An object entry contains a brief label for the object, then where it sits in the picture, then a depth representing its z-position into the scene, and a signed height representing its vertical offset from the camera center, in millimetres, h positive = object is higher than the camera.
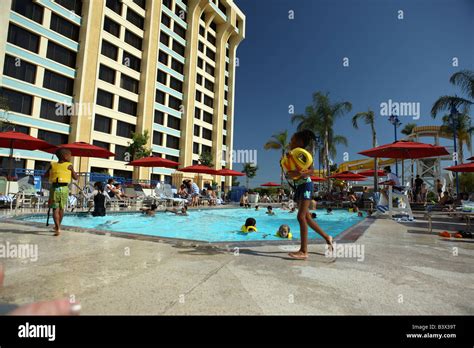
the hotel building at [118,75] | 20625 +11700
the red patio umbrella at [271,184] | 30094 +1245
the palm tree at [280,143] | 38684 +7844
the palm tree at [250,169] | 59250 +5584
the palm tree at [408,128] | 39334 +10810
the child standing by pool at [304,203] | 3721 -100
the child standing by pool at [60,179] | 5234 +163
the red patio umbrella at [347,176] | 19905 +1650
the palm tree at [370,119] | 27516 +8343
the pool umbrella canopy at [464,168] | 11956 +1622
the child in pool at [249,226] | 7588 -936
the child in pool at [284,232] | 6000 -863
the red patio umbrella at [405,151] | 10094 +1987
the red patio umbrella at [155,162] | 14834 +1635
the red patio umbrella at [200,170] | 17812 +1549
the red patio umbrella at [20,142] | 9697 +1728
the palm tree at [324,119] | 30547 +9317
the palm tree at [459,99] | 17984 +7787
